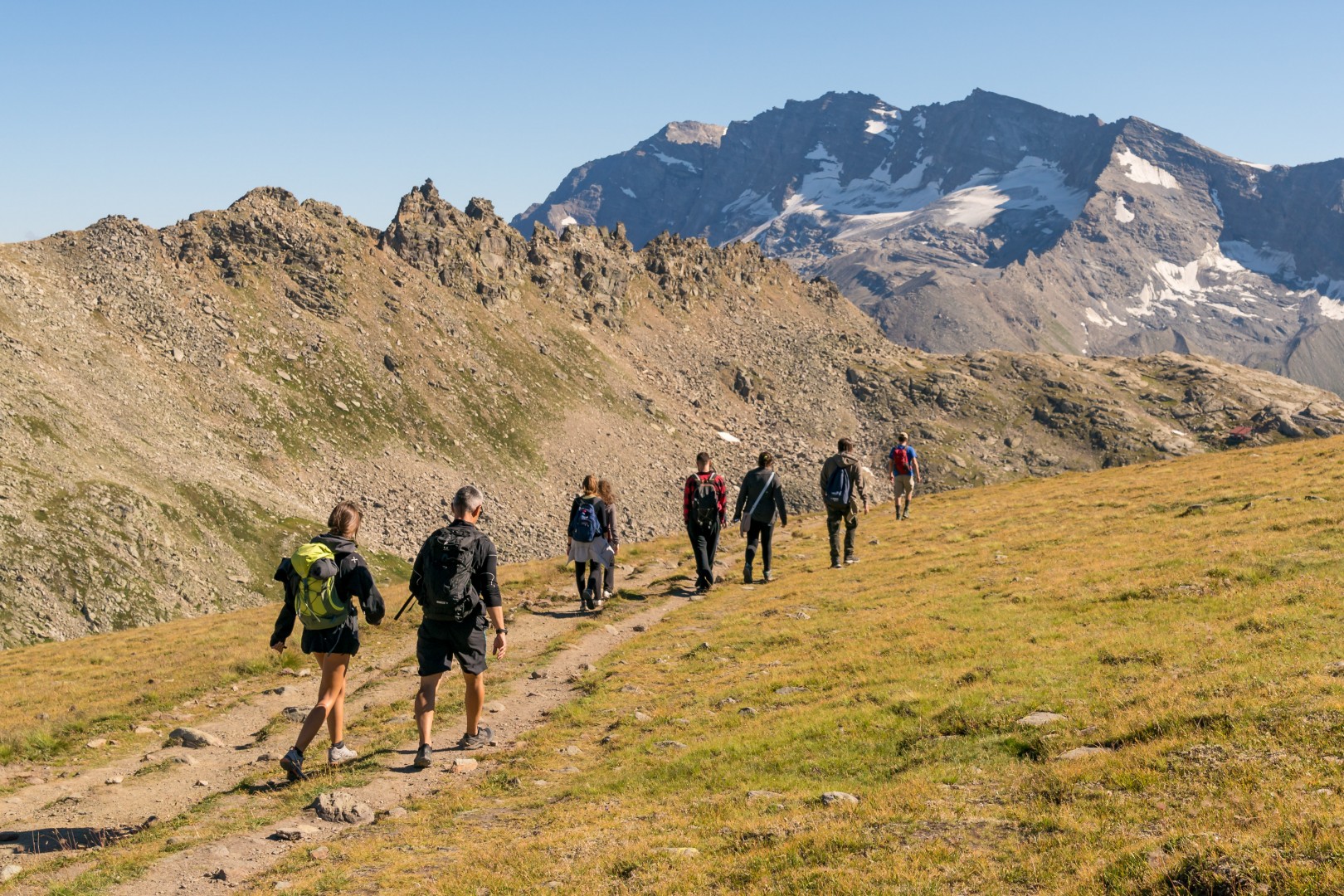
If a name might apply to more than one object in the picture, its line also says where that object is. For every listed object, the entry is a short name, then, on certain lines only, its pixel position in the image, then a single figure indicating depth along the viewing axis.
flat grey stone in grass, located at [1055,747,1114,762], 10.58
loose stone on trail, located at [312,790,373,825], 12.02
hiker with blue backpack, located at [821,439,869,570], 27.83
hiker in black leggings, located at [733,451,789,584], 26.83
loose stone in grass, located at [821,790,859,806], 10.51
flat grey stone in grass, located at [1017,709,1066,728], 12.11
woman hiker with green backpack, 13.45
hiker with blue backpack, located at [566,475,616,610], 26.08
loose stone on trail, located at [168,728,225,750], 16.94
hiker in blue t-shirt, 39.47
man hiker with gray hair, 13.79
